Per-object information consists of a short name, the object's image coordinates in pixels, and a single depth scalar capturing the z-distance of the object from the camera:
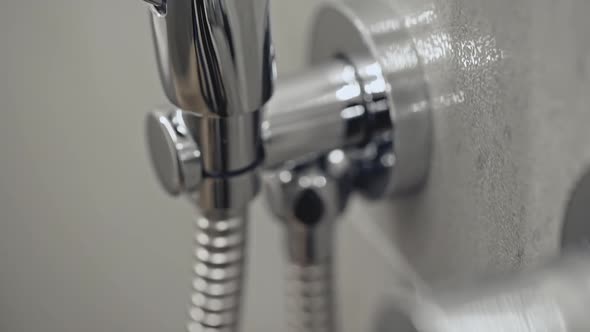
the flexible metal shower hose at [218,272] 0.35
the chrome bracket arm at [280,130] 0.31
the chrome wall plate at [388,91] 0.34
